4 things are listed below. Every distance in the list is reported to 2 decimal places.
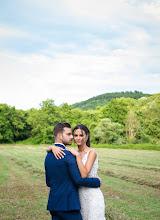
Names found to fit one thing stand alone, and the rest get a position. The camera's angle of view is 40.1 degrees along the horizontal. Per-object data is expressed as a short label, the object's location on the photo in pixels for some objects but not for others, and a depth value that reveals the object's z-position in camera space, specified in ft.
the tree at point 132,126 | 136.67
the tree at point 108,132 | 133.18
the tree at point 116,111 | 160.45
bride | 8.73
